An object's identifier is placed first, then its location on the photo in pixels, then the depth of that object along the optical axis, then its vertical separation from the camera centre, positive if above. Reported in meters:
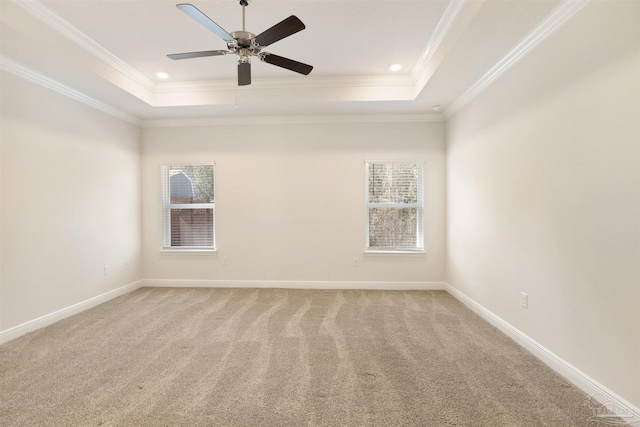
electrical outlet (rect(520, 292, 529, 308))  2.45 -0.81
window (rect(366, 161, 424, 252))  4.29 +0.02
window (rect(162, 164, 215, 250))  4.46 +0.06
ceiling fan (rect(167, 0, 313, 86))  1.80 +1.19
